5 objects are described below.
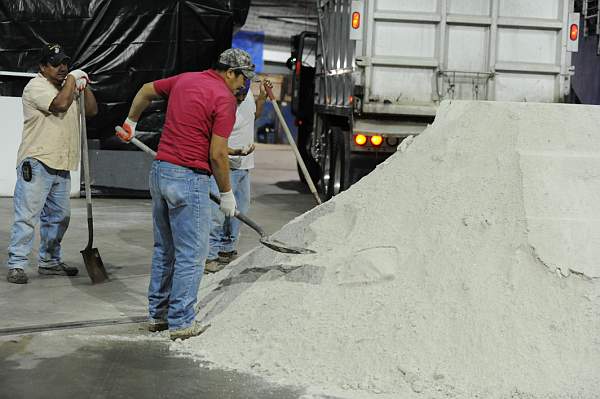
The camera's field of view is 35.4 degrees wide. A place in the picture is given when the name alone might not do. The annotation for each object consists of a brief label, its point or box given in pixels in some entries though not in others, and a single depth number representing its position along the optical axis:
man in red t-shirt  5.51
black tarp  12.79
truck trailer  10.32
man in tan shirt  7.33
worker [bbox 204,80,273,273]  7.85
